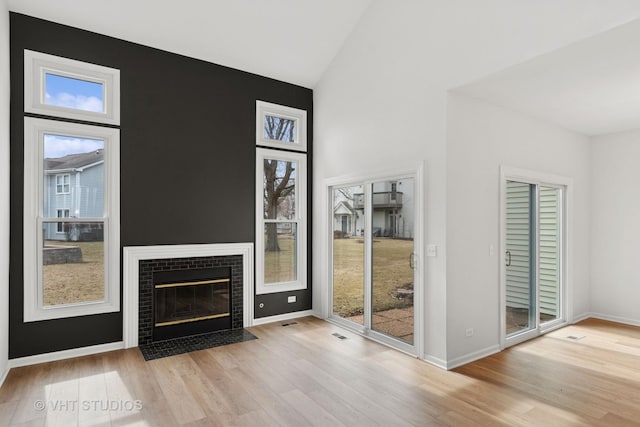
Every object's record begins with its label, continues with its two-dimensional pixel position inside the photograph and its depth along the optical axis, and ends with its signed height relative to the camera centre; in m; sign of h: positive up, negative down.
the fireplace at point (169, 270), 4.20 -0.75
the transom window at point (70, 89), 3.77 +1.35
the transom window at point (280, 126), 5.23 +1.29
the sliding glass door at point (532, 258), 4.39 -0.58
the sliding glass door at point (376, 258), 4.16 -0.58
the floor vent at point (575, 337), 4.55 -1.57
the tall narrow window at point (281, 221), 5.22 -0.13
